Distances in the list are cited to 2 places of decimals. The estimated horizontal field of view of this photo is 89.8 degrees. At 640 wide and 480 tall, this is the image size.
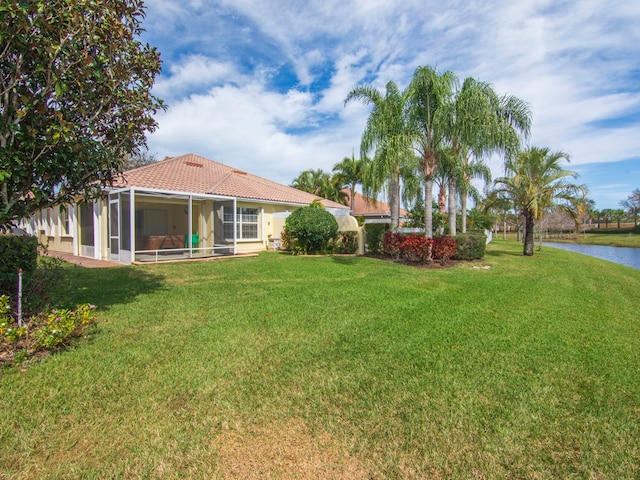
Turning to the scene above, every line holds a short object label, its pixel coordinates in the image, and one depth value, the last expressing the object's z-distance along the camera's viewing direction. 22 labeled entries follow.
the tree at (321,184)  33.31
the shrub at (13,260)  5.25
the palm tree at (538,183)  16.89
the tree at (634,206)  56.98
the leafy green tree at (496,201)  18.70
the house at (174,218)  13.41
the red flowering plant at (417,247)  12.70
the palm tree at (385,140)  12.14
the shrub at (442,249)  12.60
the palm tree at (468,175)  16.91
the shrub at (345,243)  16.39
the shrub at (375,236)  15.91
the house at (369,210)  35.12
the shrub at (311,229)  15.15
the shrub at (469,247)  14.72
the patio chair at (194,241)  16.58
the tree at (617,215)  71.56
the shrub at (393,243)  13.74
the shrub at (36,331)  3.86
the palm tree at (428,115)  12.20
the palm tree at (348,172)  31.70
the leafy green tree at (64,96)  4.11
